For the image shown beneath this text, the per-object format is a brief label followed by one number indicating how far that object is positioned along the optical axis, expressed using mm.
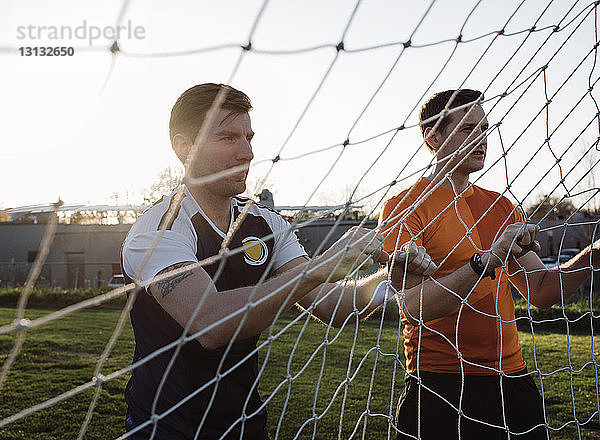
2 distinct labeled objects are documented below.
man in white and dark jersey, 1355
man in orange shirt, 1965
